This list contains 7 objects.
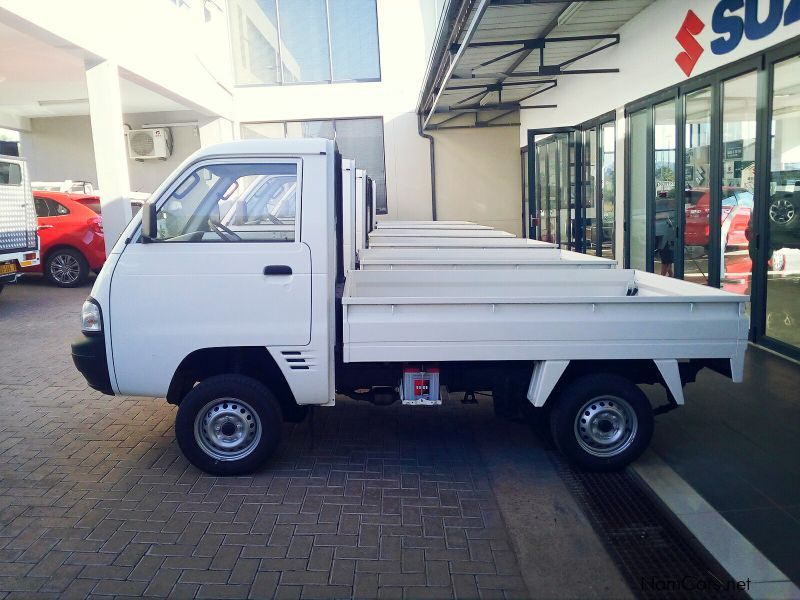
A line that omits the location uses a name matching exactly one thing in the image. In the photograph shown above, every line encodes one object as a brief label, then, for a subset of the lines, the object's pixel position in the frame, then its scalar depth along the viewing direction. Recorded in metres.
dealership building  7.42
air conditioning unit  19.03
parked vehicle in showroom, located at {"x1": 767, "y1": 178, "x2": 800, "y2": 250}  6.79
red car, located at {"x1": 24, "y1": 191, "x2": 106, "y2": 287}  13.77
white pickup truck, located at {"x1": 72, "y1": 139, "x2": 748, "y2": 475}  4.50
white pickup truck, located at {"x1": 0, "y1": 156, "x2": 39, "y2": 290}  11.18
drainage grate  3.41
